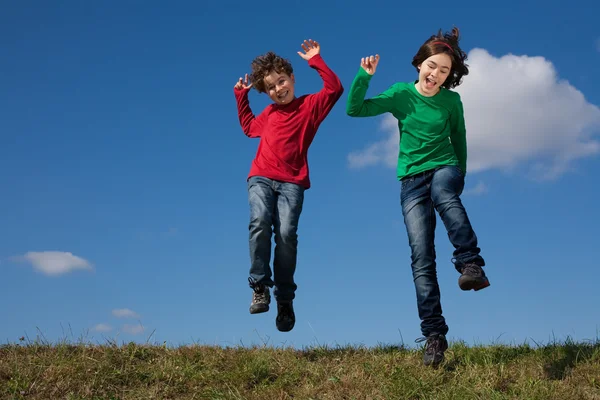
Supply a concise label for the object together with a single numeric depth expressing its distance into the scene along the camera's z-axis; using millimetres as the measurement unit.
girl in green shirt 6484
